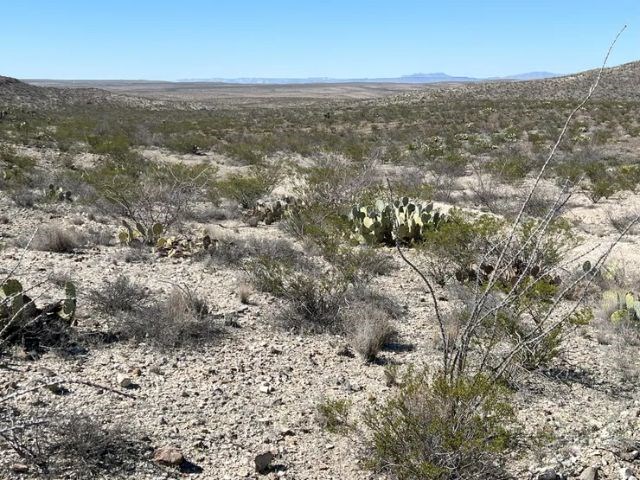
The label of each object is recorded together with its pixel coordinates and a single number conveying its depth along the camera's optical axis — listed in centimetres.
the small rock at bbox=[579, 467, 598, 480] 381
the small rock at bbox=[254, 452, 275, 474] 400
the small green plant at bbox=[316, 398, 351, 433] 407
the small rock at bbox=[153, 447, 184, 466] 399
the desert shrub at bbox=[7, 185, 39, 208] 1216
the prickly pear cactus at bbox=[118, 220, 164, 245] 948
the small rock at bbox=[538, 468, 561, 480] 379
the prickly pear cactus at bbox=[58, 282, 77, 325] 585
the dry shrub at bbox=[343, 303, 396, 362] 577
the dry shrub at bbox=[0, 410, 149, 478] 379
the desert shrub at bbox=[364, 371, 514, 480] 339
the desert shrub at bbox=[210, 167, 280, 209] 1350
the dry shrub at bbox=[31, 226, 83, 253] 884
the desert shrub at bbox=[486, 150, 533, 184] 1567
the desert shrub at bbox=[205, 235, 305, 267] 859
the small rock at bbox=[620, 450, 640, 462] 397
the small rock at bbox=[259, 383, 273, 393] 509
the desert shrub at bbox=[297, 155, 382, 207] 1242
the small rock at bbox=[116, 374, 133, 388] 496
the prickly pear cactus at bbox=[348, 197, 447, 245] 964
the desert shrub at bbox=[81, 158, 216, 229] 1076
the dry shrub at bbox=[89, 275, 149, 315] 645
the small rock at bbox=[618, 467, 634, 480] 377
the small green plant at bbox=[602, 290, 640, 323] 637
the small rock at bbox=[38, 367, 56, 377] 499
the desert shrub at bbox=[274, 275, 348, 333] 648
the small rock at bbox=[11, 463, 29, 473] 370
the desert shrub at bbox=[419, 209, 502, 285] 802
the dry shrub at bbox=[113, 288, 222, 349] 586
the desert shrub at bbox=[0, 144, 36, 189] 1402
